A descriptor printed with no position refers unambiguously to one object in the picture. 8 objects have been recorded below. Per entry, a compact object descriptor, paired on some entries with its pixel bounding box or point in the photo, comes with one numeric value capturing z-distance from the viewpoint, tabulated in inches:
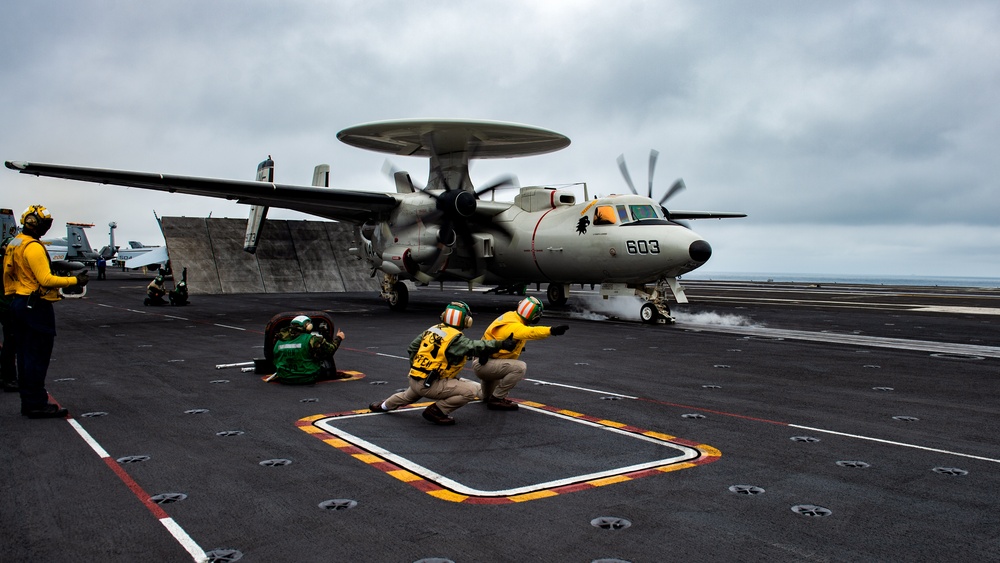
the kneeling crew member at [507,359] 331.0
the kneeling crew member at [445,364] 313.3
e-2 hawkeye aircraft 824.9
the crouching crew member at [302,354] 414.9
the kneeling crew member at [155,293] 1112.2
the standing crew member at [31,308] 320.2
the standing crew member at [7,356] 382.6
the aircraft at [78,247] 2596.0
